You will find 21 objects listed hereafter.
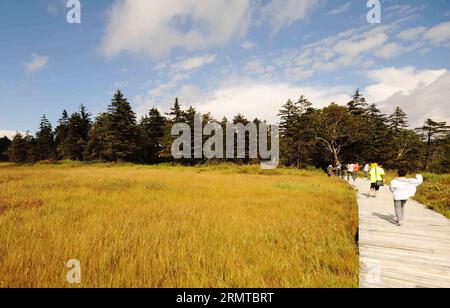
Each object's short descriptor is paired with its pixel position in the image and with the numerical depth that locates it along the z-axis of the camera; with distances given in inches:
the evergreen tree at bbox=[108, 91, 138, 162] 1756.9
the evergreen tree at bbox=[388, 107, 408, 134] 1743.4
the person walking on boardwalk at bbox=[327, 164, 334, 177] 954.3
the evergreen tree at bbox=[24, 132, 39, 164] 2268.7
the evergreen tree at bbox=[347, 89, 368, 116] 1666.3
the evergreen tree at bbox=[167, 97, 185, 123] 1863.9
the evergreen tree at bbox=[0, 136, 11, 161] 2752.5
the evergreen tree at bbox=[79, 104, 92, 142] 2226.9
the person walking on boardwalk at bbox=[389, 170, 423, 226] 246.4
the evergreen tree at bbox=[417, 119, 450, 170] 1829.5
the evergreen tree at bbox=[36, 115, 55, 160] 2342.5
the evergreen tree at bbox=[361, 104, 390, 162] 1592.4
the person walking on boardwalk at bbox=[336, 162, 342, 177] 967.4
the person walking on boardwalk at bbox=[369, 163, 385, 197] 417.7
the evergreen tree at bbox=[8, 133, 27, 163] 2257.6
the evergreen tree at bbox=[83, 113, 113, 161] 1779.0
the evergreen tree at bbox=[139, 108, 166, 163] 2090.3
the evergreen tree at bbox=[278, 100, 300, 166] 1632.6
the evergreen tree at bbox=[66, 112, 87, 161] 2117.4
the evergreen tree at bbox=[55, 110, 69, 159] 2162.4
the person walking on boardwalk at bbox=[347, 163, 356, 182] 750.4
